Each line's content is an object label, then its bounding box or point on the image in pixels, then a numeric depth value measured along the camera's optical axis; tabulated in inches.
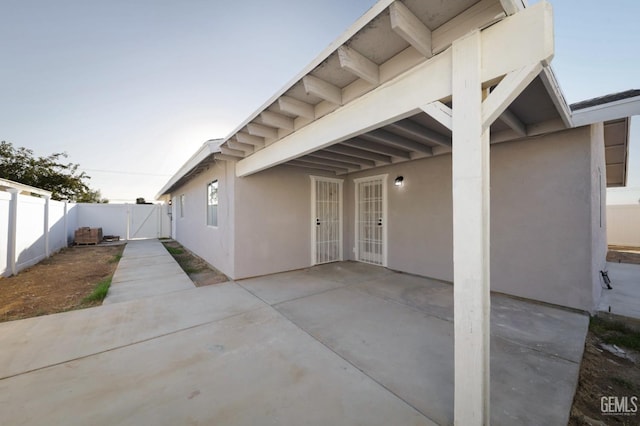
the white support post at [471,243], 53.7
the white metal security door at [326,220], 248.4
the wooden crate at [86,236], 416.2
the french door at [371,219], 237.8
